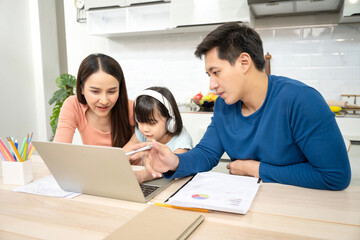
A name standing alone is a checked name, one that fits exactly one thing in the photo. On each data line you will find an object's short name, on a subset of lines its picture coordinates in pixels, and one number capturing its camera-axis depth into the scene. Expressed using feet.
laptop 2.83
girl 5.20
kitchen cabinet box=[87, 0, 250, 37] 8.82
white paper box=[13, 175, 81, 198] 3.31
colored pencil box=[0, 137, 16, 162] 3.80
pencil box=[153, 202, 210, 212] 2.75
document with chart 2.73
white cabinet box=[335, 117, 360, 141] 7.61
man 3.35
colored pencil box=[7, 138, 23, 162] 3.78
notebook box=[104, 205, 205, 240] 2.27
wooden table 2.35
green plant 10.19
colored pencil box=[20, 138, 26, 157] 3.83
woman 5.30
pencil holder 3.75
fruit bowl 9.21
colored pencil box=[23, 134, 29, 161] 3.84
